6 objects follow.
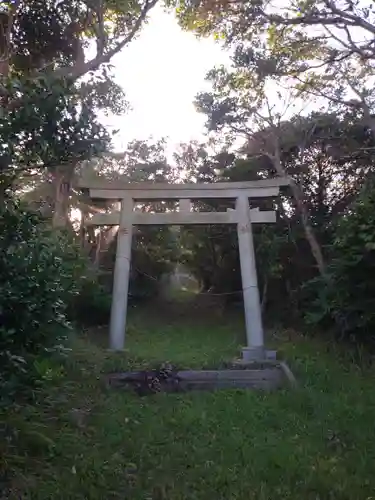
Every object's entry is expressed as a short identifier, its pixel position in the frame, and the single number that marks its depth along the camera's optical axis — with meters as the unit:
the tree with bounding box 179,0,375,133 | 7.79
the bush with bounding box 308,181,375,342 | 7.79
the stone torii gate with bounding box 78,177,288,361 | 10.21
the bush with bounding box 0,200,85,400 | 3.14
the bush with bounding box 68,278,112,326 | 11.60
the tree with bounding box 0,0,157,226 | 8.57
